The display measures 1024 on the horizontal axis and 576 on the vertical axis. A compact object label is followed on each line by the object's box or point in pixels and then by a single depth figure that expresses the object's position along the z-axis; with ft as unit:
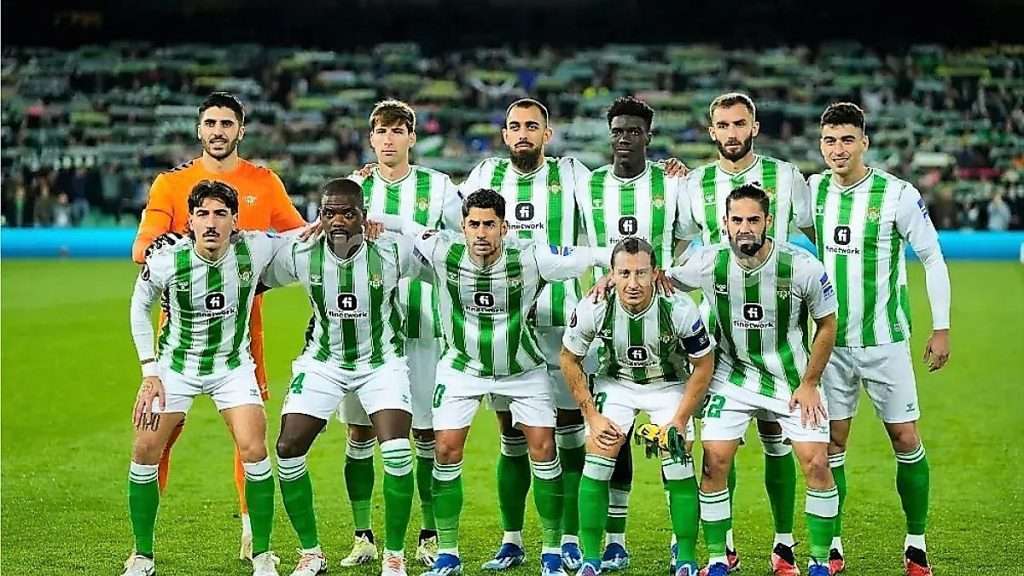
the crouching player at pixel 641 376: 37.06
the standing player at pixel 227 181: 40.59
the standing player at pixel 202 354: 38.01
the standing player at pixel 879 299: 39.11
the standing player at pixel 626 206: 40.49
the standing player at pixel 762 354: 36.86
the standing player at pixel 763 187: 39.54
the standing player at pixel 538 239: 40.26
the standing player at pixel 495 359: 38.47
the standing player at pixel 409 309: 41.33
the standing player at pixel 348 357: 37.90
